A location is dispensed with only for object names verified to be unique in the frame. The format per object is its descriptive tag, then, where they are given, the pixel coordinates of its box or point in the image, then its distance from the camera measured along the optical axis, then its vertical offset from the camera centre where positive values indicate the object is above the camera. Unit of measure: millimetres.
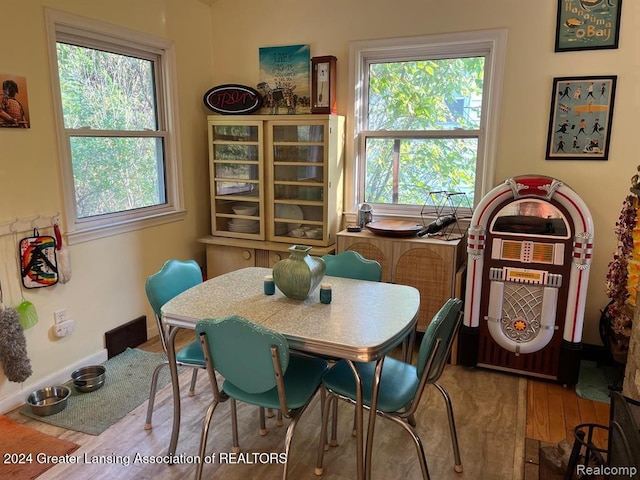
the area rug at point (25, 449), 2102 -1368
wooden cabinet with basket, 3068 -706
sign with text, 3688 +400
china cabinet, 3543 -248
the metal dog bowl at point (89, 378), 2756 -1310
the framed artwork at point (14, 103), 2418 +242
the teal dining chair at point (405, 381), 1789 -945
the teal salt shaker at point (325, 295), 2148 -626
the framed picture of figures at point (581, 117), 2906 +223
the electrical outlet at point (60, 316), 2796 -948
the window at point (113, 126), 2801 +161
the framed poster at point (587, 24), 2826 +760
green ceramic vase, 2145 -537
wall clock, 3449 +490
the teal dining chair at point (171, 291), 2273 -690
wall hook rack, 2482 -382
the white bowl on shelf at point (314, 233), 3635 -601
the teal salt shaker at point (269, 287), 2281 -629
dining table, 1783 -670
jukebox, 2629 -686
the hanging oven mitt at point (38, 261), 2594 -595
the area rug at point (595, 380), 2734 -1337
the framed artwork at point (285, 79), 3625 +551
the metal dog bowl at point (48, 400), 2510 -1321
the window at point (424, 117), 3240 +251
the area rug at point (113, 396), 2477 -1358
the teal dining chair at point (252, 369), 1692 -785
